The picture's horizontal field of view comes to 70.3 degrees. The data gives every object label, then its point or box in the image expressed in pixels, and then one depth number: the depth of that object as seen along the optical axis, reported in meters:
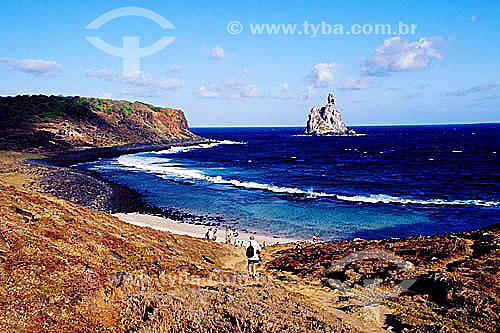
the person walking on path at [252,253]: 14.86
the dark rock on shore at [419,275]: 9.46
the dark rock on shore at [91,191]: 36.09
